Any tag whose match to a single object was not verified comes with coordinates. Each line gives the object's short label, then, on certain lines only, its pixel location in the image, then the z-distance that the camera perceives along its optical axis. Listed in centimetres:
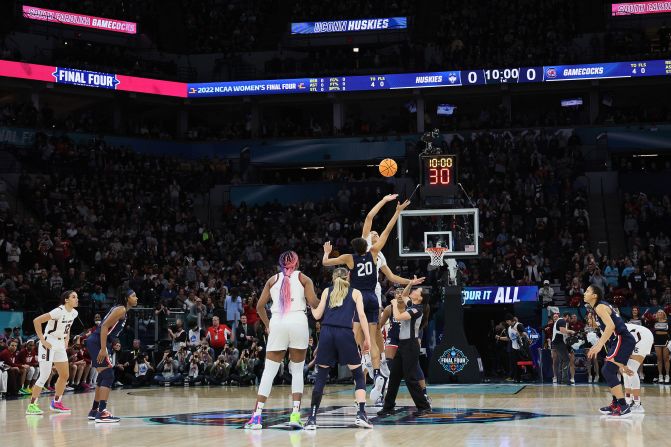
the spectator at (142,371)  2728
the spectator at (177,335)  2836
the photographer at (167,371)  2755
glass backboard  2405
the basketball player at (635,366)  1564
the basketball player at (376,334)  1490
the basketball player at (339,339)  1277
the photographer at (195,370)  2748
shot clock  2355
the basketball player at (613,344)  1488
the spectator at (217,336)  2808
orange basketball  2383
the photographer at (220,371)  2720
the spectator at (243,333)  2819
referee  1489
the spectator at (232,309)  3023
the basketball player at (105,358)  1505
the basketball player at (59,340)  1739
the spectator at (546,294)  2901
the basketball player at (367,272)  1479
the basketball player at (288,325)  1269
